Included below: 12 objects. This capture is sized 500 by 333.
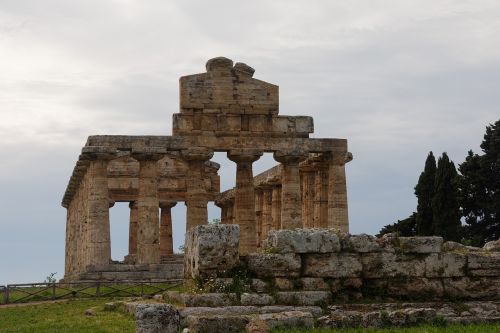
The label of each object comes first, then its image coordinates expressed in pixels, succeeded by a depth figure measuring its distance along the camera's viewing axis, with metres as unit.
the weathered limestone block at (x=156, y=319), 18.69
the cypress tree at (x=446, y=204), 59.69
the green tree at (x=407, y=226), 66.56
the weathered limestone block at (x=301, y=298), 22.22
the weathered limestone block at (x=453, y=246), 25.17
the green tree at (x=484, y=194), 63.62
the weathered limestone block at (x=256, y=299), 21.86
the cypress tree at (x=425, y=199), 62.66
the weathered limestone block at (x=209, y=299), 21.77
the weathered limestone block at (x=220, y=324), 19.05
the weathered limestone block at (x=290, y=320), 19.59
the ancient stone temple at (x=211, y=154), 49.72
